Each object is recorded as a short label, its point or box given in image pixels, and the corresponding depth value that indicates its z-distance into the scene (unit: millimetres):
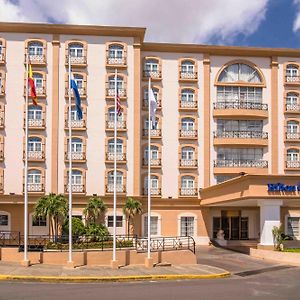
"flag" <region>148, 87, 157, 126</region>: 20060
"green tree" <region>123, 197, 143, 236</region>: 31956
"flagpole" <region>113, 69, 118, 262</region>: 18998
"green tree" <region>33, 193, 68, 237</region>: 29742
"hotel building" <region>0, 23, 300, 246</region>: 32708
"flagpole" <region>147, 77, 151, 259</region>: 19759
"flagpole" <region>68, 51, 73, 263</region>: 18652
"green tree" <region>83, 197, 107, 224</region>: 31622
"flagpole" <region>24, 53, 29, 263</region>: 18626
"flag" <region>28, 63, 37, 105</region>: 19389
